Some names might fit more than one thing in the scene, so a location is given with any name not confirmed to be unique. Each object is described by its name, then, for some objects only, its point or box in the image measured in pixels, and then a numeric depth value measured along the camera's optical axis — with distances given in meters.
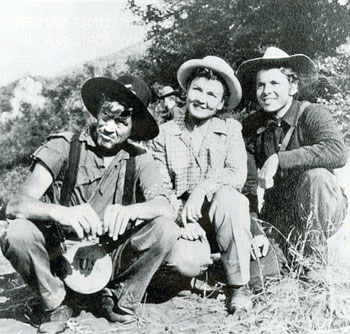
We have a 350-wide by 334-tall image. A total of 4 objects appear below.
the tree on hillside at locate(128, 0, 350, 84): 3.06
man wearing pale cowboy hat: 2.67
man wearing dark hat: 2.08
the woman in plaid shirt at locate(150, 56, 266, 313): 2.34
